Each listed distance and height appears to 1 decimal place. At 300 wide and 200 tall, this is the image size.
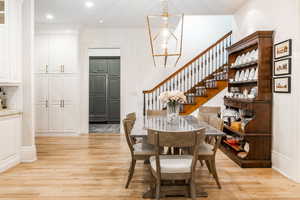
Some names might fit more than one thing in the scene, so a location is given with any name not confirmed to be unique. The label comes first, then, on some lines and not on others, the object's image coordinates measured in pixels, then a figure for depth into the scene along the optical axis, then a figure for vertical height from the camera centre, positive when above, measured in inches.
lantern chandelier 210.9 +72.2
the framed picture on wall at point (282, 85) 112.0 +7.1
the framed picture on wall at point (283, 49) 110.9 +27.4
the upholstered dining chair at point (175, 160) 76.9 -27.2
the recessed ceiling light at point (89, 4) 165.3 +77.9
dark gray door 297.5 +11.4
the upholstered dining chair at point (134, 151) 97.4 -26.9
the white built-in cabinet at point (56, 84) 211.7 +13.4
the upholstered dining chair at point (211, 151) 96.2 -26.8
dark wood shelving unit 126.4 -12.2
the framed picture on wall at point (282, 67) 111.3 +17.3
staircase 203.9 +17.9
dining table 90.9 -15.1
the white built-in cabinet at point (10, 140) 120.0 -27.7
